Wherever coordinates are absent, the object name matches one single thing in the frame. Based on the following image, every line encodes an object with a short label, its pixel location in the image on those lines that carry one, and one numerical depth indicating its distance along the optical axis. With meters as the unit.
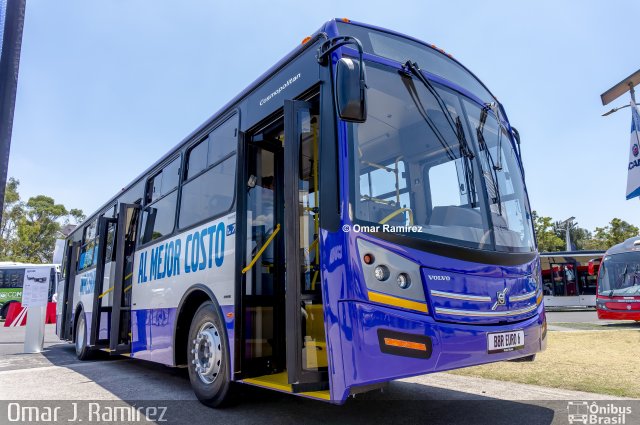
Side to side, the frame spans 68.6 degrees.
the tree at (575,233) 59.91
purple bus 3.27
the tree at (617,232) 39.88
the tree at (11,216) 40.31
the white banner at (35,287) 11.04
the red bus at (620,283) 13.98
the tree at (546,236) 43.82
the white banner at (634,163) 9.06
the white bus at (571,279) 23.59
